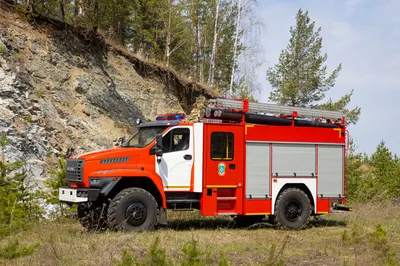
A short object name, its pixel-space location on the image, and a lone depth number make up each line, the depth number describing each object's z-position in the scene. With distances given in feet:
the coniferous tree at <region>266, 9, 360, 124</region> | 115.44
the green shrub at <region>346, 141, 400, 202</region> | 70.28
